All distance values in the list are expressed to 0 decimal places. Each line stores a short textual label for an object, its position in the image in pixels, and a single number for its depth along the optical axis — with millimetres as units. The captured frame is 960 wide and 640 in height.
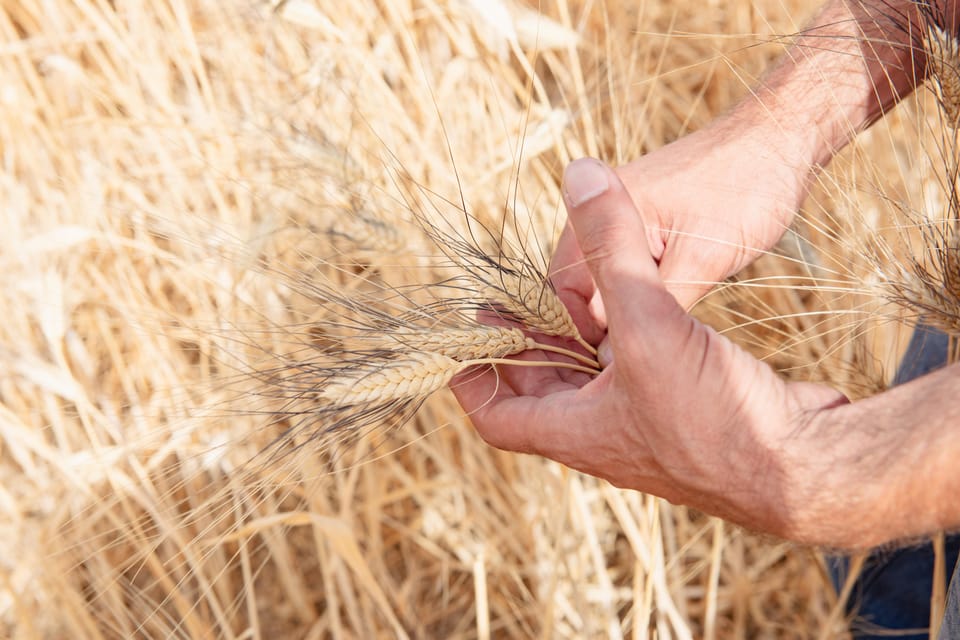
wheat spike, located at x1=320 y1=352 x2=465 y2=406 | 794
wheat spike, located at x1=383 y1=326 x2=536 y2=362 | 816
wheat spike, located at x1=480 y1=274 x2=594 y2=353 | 831
